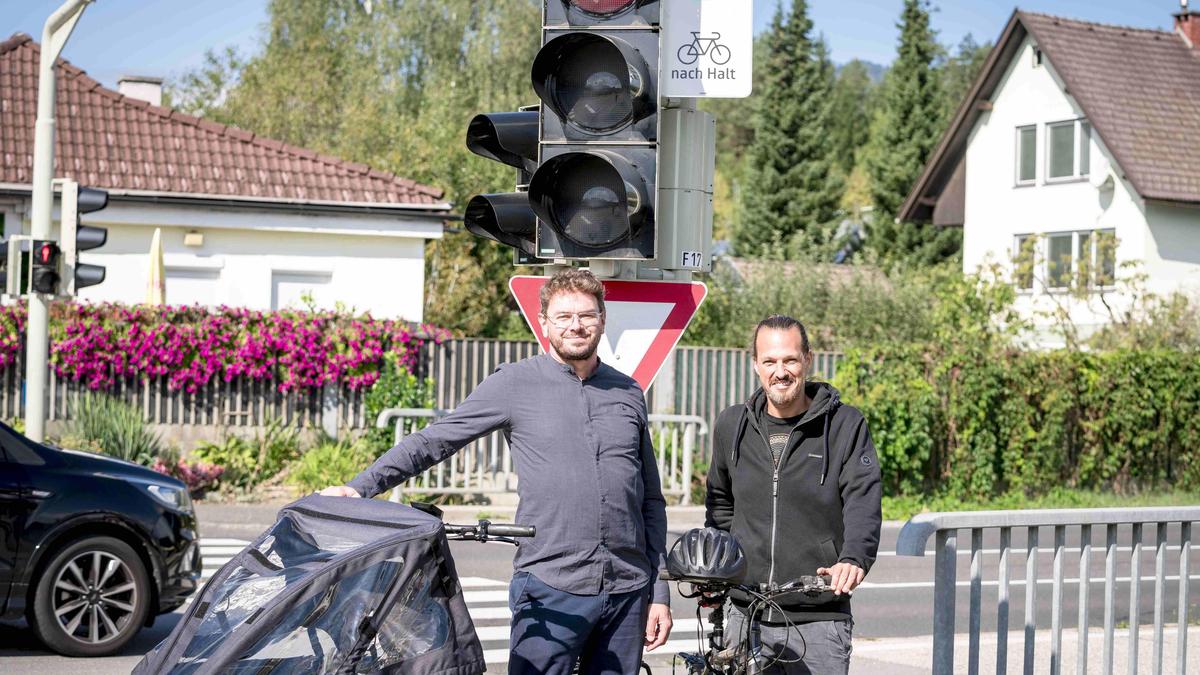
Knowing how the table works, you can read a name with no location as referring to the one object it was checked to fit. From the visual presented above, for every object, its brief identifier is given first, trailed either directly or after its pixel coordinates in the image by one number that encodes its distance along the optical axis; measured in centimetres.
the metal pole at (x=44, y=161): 1391
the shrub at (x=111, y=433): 1769
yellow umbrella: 2055
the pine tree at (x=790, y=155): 5731
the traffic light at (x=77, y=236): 1414
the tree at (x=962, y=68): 9238
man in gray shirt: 458
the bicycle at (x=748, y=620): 445
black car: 906
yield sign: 624
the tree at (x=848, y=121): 8275
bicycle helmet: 421
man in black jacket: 470
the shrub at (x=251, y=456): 1834
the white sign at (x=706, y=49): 626
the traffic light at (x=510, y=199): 633
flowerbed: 1889
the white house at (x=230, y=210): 2477
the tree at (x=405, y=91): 3522
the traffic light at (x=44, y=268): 1393
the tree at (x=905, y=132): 5722
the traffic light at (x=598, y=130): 589
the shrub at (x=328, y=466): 1770
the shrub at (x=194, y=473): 1769
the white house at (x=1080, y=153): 3584
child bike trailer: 373
